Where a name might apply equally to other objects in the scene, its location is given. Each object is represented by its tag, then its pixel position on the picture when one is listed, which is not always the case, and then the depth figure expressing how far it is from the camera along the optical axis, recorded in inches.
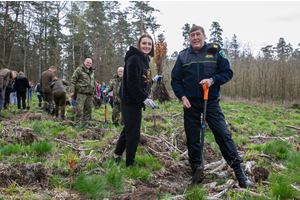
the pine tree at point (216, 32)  1240.2
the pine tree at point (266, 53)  720.8
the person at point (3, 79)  255.0
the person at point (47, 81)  328.8
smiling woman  111.8
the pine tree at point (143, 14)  864.9
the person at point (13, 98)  433.7
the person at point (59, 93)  292.4
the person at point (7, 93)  345.4
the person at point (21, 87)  361.7
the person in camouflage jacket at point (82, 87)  241.3
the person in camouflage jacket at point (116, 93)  258.6
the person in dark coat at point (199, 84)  112.6
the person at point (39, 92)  451.2
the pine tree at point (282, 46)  1163.5
